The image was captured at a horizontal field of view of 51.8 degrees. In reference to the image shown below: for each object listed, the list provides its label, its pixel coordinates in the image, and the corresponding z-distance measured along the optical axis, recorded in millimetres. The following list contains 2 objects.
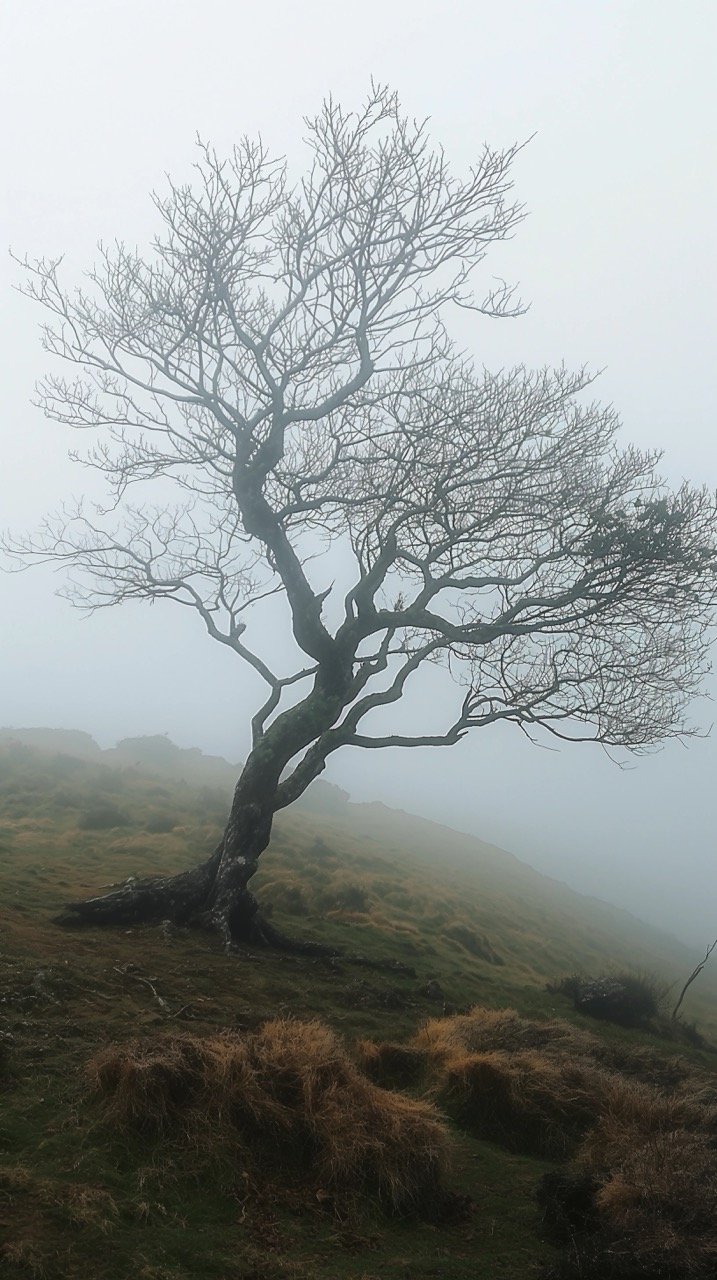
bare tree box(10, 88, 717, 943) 11852
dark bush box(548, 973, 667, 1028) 15367
